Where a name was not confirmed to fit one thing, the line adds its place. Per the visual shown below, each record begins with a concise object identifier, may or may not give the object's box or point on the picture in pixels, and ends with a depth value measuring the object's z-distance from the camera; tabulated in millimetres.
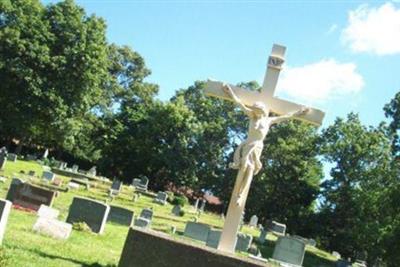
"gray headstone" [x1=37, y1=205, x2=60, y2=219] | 13541
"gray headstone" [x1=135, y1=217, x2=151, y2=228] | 17656
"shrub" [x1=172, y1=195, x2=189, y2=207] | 36112
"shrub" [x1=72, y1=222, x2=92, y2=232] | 13258
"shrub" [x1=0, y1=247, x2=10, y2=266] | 7008
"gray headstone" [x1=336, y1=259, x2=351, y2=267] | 26586
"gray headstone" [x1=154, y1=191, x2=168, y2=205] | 32850
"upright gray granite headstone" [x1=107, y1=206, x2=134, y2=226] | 18500
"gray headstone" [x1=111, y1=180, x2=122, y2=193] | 31180
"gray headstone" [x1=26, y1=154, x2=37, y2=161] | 41762
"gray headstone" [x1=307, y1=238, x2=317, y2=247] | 34753
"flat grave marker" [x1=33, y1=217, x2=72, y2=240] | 11033
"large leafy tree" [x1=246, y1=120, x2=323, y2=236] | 48812
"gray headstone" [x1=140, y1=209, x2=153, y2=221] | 21578
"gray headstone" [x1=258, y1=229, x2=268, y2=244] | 26391
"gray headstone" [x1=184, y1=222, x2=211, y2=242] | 18094
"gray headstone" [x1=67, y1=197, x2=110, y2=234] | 13688
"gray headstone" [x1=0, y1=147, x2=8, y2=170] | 28406
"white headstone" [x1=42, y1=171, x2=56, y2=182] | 28355
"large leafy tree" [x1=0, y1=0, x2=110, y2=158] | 40062
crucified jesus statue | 9195
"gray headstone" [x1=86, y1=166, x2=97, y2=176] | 40828
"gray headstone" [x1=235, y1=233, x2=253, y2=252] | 18766
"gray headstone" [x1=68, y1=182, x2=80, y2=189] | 27653
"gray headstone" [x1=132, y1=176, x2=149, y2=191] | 38356
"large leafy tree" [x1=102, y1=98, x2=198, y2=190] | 49125
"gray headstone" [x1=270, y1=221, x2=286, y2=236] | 34259
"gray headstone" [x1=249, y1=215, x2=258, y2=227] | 36038
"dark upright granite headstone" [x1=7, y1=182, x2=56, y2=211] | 17016
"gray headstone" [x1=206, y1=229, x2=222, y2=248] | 16438
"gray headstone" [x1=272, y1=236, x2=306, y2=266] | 17688
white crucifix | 9180
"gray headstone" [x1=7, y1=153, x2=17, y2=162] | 35000
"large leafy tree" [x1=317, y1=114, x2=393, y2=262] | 42344
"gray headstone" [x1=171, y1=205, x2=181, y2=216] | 29198
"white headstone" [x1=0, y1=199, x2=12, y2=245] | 8602
